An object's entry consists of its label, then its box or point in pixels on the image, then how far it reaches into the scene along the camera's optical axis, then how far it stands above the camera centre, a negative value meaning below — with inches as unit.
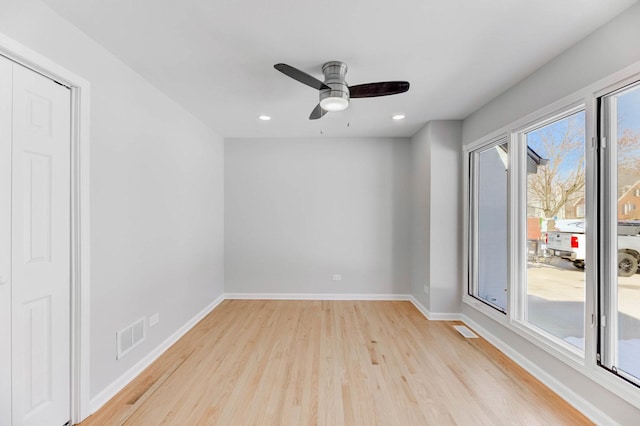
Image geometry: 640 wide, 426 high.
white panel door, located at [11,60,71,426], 62.7 -9.0
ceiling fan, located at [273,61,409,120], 87.7 +38.3
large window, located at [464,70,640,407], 71.3 -5.6
